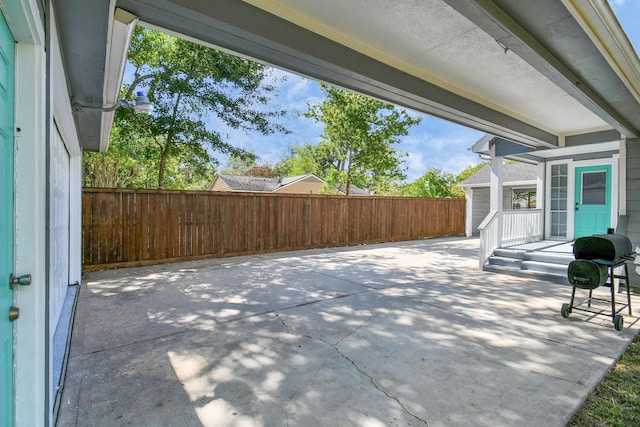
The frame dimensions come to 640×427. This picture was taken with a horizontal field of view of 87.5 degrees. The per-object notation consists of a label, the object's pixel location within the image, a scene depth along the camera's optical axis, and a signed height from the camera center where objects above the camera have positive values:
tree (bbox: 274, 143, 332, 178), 28.91 +4.14
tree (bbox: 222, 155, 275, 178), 34.78 +3.89
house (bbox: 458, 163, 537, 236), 12.88 +0.86
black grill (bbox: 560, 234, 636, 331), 3.66 -0.58
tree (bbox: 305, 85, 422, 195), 12.39 +3.03
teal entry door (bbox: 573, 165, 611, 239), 7.41 +0.23
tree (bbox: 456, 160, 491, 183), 29.31 +3.39
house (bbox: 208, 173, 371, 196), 25.23 +1.82
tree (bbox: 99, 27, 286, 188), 8.37 +2.94
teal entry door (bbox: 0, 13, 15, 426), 1.23 -0.06
